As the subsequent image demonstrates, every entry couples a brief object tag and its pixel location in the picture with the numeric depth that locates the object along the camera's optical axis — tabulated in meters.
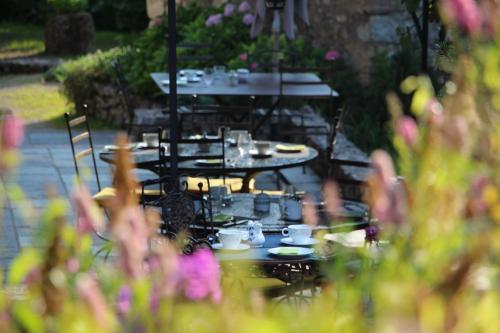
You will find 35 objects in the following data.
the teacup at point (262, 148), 10.81
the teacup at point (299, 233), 7.28
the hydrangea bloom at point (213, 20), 18.27
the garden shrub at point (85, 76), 19.16
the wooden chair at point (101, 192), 10.04
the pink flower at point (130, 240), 2.56
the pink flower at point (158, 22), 19.46
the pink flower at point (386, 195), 2.64
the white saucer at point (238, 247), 7.03
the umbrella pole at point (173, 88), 7.34
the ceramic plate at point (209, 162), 10.48
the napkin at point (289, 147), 11.10
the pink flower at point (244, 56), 16.84
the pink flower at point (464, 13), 3.03
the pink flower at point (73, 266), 2.97
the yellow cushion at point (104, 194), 10.15
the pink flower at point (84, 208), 2.70
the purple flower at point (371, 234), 6.58
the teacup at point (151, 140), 11.06
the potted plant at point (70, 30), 26.67
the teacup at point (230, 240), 7.09
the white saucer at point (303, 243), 7.23
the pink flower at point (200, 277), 2.68
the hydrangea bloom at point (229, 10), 18.71
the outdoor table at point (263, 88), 13.85
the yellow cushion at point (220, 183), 10.79
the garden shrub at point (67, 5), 25.82
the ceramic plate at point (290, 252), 6.84
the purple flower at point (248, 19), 17.89
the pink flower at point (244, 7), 18.42
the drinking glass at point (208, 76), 14.68
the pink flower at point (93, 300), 2.45
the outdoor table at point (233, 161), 10.29
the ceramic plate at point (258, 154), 10.75
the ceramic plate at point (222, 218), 8.22
